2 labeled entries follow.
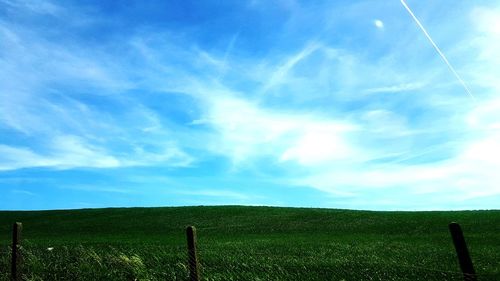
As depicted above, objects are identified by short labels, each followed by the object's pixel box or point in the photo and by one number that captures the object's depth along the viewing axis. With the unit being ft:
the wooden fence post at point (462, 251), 34.73
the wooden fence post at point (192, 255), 40.93
